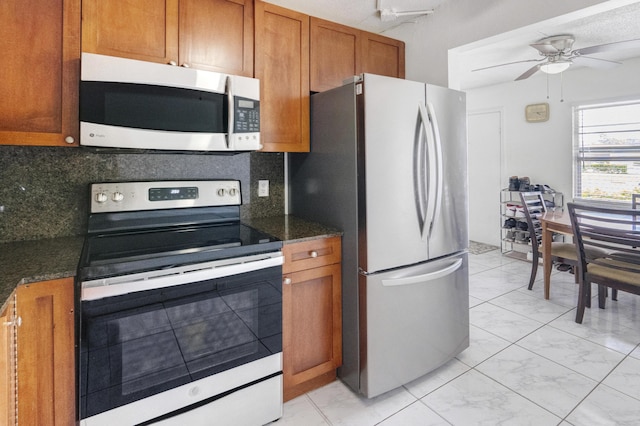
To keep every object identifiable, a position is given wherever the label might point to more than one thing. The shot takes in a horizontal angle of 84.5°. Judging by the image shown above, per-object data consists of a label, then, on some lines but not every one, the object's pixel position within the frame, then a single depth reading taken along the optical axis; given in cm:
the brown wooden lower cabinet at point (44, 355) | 121
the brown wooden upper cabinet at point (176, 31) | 158
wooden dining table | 311
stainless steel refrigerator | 179
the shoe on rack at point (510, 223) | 482
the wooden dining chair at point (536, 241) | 318
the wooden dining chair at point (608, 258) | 242
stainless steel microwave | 150
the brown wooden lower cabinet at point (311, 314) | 180
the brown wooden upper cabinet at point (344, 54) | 217
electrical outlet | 234
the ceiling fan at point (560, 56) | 309
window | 398
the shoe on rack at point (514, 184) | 467
